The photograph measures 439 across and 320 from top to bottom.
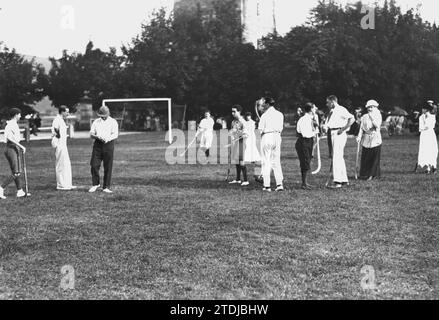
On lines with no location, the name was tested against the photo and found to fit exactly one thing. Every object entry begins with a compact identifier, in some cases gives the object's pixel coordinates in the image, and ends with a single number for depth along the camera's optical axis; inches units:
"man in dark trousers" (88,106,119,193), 518.3
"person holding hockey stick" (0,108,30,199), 502.9
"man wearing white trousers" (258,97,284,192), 507.5
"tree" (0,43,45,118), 2218.3
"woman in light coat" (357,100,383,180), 591.8
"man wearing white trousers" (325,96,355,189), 527.2
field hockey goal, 2273.6
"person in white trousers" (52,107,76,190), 550.0
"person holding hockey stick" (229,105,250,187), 567.5
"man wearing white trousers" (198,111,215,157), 936.6
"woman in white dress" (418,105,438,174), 650.2
